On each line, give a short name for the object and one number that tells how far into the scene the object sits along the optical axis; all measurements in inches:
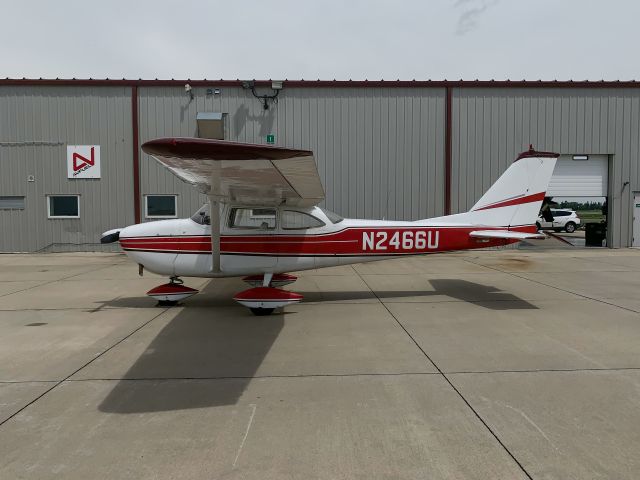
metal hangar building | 587.8
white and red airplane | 240.5
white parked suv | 1065.5
